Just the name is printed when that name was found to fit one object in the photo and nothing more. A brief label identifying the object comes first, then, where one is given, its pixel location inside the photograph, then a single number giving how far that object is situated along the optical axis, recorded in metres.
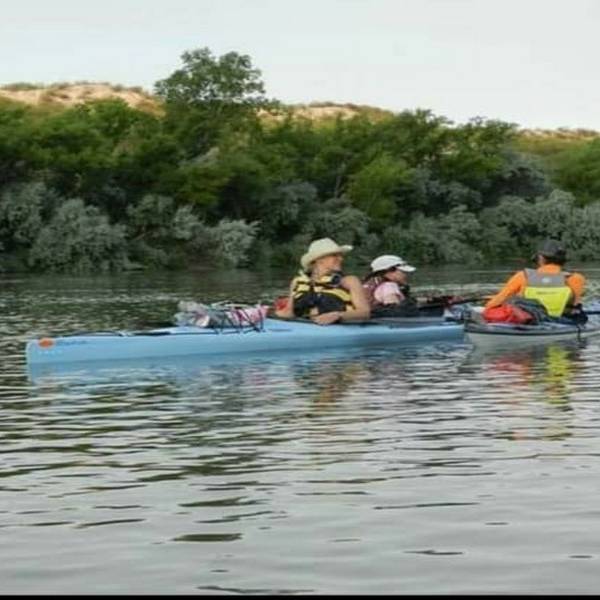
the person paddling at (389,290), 18.89
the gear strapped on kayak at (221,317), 17.66
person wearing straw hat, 17.80
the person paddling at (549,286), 18.97
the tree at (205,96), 65.62
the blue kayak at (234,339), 16.12
